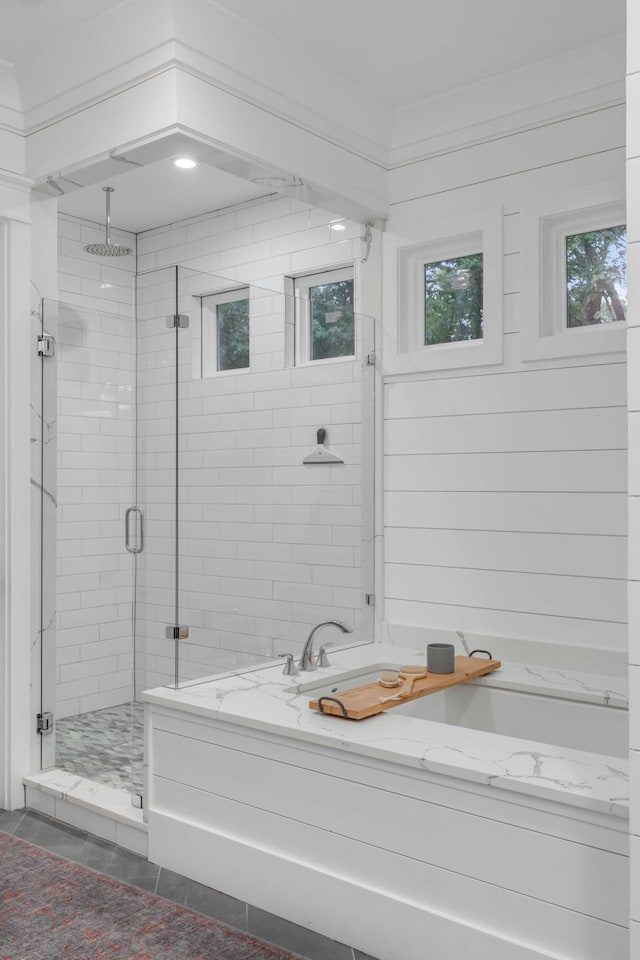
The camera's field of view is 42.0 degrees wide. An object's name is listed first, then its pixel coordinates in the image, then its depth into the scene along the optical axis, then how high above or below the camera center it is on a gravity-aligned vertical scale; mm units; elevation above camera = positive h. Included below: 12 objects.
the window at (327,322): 3340 +665
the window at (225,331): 2889 +533
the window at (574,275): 2949 +761
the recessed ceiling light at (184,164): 2989 +1307
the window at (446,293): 3211 +778
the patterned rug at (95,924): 2189 -1232
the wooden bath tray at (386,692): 2436 -661
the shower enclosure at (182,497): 2854 -52
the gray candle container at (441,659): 2885 -611
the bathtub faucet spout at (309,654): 3078 -634
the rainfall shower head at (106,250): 3776 +1059
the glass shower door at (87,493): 3107 -39
